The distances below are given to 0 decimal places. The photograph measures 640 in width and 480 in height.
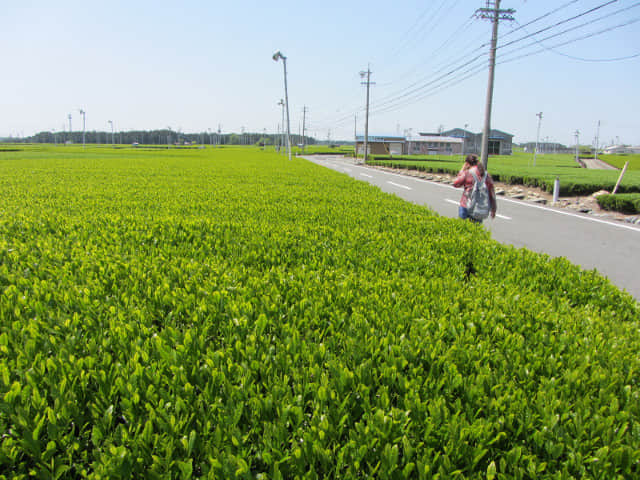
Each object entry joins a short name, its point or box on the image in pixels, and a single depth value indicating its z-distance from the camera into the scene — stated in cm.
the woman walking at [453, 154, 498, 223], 802
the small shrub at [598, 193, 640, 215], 1426
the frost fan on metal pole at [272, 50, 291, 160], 4188
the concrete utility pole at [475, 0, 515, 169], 2322
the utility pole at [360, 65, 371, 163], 5571
